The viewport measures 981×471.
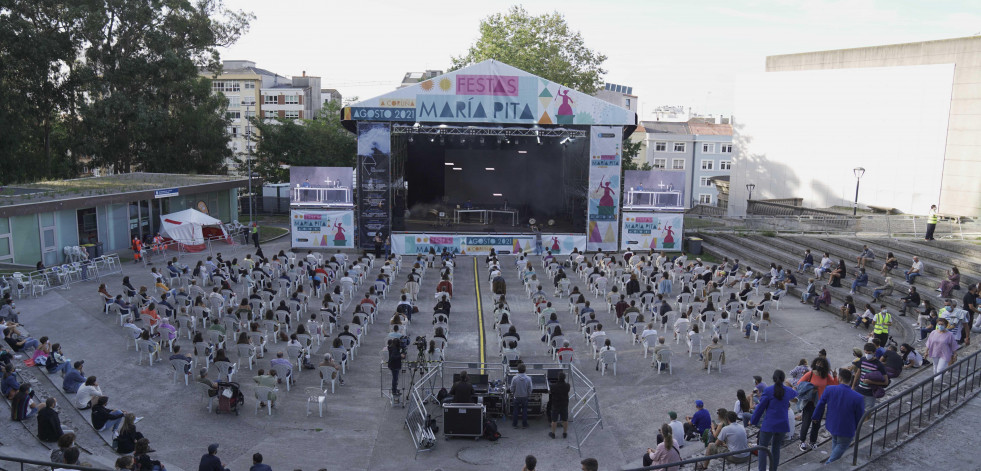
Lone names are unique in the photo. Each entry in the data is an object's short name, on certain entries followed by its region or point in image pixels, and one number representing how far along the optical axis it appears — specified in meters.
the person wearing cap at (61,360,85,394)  12.09
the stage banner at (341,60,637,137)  27.69
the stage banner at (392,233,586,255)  28.62
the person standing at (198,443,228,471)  8.50
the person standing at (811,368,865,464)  7.75
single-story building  22.84
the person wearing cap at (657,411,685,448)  9.83
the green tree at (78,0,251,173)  37.84
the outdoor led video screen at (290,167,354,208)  28.20
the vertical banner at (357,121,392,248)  27.84
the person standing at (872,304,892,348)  14.99
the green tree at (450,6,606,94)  47.78
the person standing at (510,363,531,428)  11.31
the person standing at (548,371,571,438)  11.02
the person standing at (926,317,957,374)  11.25
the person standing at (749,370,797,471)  8.03
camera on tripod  14.26
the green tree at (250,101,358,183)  42.91
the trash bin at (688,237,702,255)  29.17
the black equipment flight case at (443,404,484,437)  10.88
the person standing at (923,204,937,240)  23.61
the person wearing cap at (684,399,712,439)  10.57
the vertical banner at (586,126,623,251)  28.58
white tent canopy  26.89
